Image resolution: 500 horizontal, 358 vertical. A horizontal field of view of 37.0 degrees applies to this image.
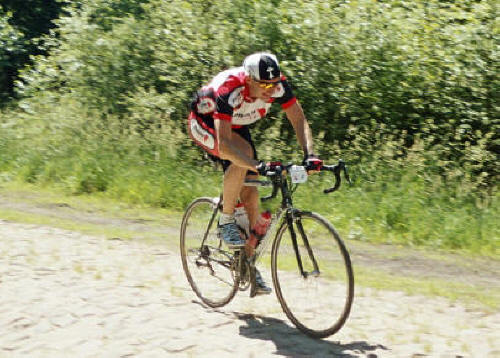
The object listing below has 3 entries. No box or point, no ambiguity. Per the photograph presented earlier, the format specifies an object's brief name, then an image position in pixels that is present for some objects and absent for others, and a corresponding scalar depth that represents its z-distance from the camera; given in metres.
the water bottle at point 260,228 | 5.85
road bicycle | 5.33
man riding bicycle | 5.45
